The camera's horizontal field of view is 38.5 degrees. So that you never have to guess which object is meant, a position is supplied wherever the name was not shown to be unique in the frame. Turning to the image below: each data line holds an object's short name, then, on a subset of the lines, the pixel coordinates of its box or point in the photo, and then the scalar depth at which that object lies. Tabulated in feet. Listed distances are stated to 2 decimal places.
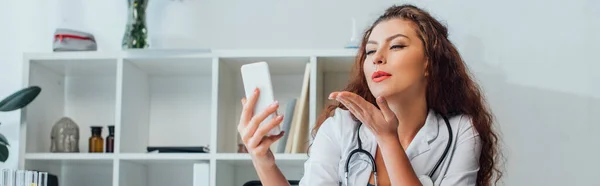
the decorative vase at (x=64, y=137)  8.91
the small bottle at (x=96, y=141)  8.96
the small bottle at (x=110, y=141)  8.81
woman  6.00
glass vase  8.80
